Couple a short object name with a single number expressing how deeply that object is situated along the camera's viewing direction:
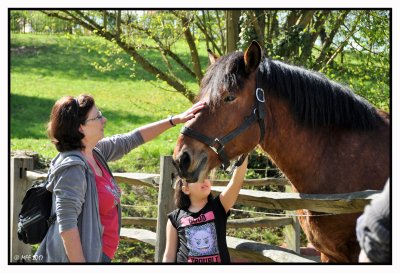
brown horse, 3.59
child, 3.76
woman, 3.19
